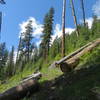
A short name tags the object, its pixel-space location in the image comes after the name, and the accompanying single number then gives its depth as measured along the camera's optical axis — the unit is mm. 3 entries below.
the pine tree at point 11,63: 41732
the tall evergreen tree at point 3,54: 38159
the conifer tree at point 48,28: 27336
